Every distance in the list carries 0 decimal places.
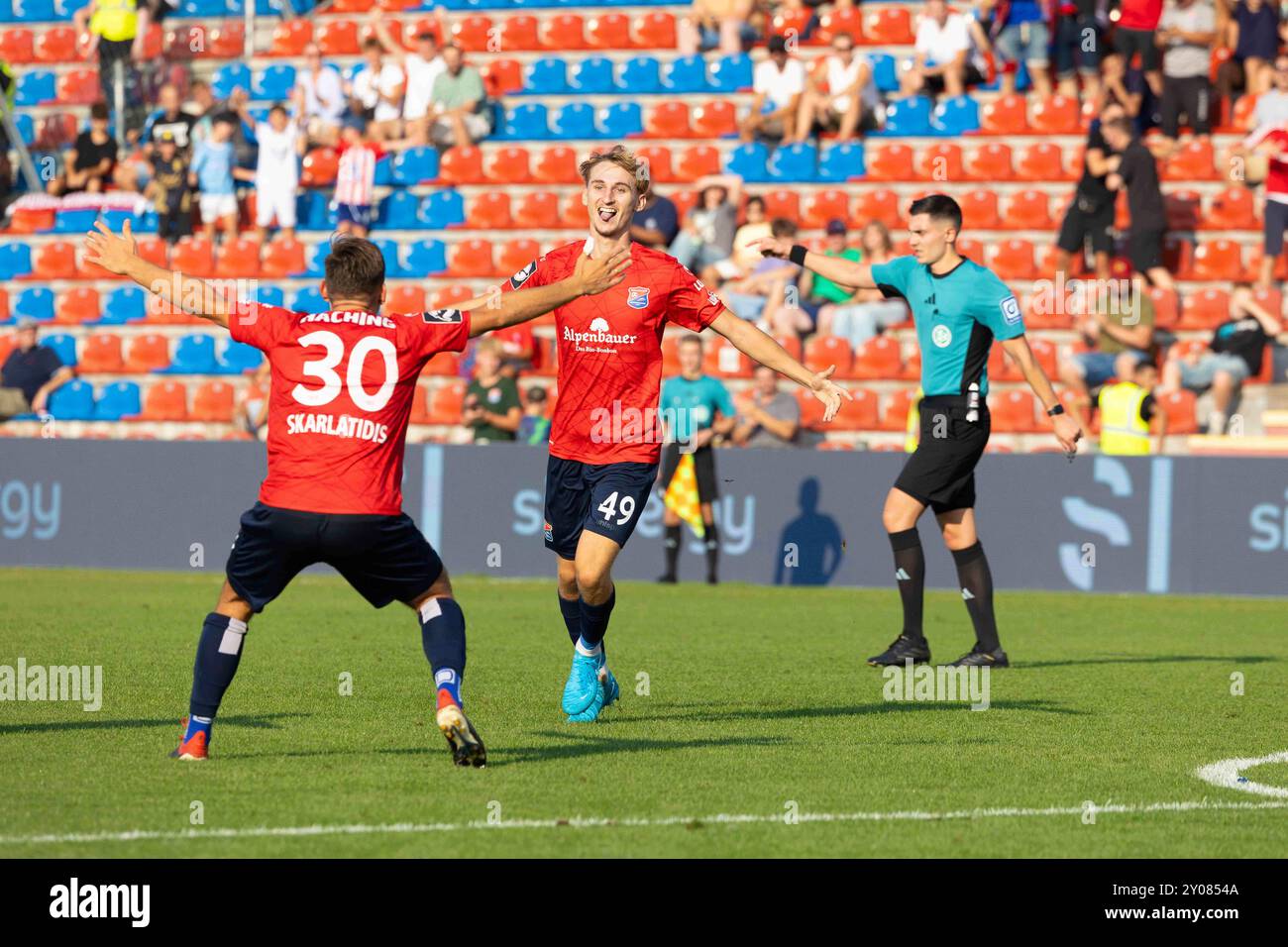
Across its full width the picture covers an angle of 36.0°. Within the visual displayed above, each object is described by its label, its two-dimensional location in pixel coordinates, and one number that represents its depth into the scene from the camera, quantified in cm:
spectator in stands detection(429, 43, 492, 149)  2497
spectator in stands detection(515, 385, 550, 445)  1989
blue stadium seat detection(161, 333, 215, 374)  2356
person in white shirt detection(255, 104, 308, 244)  2419
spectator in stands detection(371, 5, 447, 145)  2488
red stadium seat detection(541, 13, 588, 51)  2614
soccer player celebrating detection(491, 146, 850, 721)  902
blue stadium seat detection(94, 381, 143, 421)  2317
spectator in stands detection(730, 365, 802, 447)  1936
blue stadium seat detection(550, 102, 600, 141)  2502
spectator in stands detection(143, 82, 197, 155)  2466
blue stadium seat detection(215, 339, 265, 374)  2331
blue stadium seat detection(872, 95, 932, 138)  2345
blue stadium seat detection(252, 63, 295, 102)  2669
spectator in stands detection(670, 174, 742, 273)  2200
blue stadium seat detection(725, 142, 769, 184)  2362
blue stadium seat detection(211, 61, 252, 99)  2688
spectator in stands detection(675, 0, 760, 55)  2509
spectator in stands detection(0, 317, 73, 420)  2244
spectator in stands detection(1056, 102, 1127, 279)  2086
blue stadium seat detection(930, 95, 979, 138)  2327
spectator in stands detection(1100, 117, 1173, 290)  2052
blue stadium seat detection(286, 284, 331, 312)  2319
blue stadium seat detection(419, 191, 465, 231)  2459
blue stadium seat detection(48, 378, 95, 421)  2309
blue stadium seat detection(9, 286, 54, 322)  2469
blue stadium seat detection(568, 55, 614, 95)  2547
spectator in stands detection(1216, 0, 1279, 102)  2197
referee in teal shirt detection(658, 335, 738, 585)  1864
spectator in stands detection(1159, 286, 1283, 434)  1944
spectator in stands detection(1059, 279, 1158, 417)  1983
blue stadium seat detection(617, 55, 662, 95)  2528
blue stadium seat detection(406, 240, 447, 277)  2388
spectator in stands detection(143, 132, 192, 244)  2462
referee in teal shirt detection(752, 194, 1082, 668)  1141
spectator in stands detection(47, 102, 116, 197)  2534
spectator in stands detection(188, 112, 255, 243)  2459
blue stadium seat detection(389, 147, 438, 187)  2517
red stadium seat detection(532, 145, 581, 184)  2455
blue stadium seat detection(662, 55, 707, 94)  2494
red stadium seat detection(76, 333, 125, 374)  2386
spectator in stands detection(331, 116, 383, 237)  2388
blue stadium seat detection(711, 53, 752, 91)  2484
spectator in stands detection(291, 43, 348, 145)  2522
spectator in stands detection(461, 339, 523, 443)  1989
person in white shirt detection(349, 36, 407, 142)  2534
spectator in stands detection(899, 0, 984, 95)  2336
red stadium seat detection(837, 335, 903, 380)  2092
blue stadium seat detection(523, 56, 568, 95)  2555
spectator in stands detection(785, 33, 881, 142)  2339
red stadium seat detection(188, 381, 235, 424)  2278
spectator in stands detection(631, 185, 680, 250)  2238
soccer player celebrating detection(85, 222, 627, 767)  732
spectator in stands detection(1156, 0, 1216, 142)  2216
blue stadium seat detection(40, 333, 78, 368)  2420
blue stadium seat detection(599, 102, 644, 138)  2486
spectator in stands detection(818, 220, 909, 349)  2116
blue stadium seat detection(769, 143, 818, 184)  2350
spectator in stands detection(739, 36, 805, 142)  2353
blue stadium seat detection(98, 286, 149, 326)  2459
